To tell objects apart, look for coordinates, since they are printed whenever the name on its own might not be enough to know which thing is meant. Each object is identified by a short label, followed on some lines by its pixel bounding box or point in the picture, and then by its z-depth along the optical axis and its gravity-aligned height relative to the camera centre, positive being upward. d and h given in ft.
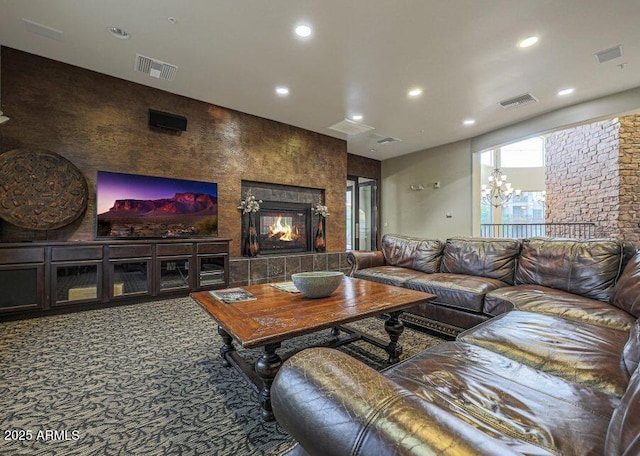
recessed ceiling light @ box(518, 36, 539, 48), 9.78 +6.67
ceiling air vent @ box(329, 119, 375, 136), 17.69 +6.69
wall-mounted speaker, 13.14 +5.21
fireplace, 17.43 +0.16
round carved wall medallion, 10.00 +1.51
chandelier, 26.11 +4.19
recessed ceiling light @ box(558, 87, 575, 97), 13.19 +6.59
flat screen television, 11.95 +1.07
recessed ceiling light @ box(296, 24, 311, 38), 9.22 +6.68
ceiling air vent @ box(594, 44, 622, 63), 10.27 +6.59
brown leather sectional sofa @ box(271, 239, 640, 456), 1.71 -1.79
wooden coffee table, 4.54 -1.59
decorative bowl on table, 6.23 -1.22
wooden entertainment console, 9.59 -1.68
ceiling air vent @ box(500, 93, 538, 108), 13.97 +6.62
